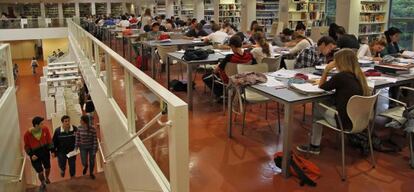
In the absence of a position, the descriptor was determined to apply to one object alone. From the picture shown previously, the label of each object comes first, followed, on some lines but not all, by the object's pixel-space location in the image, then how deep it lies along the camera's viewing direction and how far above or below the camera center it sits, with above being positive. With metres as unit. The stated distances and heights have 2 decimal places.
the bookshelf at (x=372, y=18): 9.03 +0.23
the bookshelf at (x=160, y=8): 19.75 +1.02
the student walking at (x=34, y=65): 18.80 -1.93
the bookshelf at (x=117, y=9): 24.52 +1.19
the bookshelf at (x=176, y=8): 17.84 +0.91
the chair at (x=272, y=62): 4.93 -0.47
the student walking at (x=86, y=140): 5.44 -1.64
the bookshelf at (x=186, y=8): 17.21 +0.88
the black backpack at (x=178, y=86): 6.27 -0.98
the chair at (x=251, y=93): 3.97 -0.71
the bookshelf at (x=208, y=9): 15.35 +0.74
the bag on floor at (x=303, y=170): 3.03 -1.19
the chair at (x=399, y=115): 3.29 -0.82
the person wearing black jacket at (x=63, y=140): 5.59 -1.68
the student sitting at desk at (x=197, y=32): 8.46 -0.11
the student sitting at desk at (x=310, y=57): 4.66 -0.38
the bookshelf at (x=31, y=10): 23.23 +1.07
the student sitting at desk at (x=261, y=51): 5.05 -0.32
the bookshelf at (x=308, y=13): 10.62 +0.40
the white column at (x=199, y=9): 15.11 +0.73
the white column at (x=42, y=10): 22.94 +1.05
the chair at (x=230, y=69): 4.55 -0.51
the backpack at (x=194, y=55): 5.02 -0.37
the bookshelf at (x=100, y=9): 24.31 +1.19
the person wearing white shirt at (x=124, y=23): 11.51 +0.13
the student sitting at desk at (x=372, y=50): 5.13 -0.32
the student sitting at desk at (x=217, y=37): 7.20 -0.19
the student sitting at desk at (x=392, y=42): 5.40 -0.22
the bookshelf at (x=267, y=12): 12.16 +0.49
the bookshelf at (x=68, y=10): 23.70 +1.09
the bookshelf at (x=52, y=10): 23.56 +1.08
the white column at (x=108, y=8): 23.60 +1.21
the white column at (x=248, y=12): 11.53 +0.46
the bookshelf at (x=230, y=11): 13.29 +0.57
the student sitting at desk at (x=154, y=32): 8.16 -0.11
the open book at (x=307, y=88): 3.15 -0.53
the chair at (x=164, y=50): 6.61 -0.41
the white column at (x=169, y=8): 17.83 +0.91
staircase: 5.99 -2.56
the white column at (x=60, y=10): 23.23 +1.06
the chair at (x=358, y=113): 2.98 -0.70
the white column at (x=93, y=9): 23.39 +1.13
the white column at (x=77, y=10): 23.42 +1.07
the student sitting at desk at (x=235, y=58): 4.61 -0.38
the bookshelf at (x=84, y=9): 23.96 +1.16
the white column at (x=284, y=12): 10.48 +0.43
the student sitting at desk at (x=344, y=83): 3.09 -0.46
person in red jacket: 5.47 -1.73
